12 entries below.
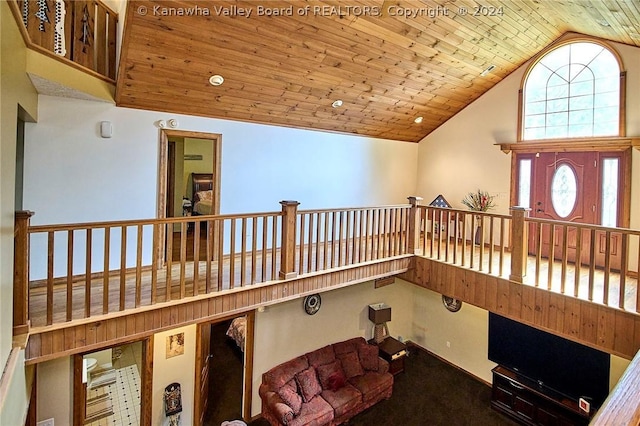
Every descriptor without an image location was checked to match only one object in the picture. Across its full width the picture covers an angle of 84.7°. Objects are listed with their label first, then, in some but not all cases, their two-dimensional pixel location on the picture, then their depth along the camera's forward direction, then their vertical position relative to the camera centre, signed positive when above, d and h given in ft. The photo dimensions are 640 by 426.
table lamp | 21.96 -6.87
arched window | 17.37 +6.38
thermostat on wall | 13.91 +2.94
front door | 17.26 +1.10
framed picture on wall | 15.71 -6.35
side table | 21.31 -8.83
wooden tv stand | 16.60 -9.45
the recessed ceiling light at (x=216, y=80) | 14.25 +5.17
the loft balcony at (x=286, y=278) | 9.93 -2.83
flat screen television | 16.25 -7.44
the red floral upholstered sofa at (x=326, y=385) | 16.44 -9.17
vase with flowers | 21.86 +0.68
